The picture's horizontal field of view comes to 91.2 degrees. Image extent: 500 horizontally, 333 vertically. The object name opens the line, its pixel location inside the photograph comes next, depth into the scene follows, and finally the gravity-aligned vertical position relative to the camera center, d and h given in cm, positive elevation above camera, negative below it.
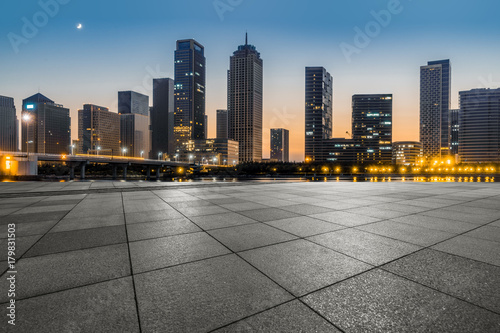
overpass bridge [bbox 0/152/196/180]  8981 +96
